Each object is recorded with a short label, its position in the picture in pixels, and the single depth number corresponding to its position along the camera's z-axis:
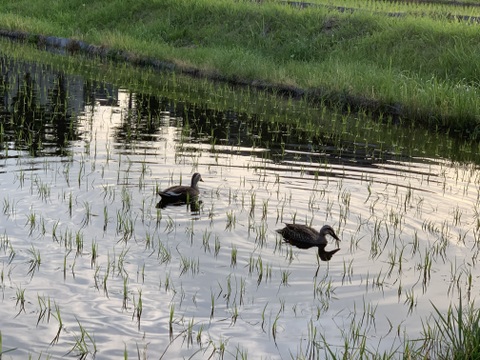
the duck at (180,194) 18.95
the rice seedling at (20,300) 12.59
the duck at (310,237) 16.58
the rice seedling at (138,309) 12.46
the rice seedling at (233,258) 15.21
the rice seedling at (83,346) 11.14
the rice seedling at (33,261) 14.19
